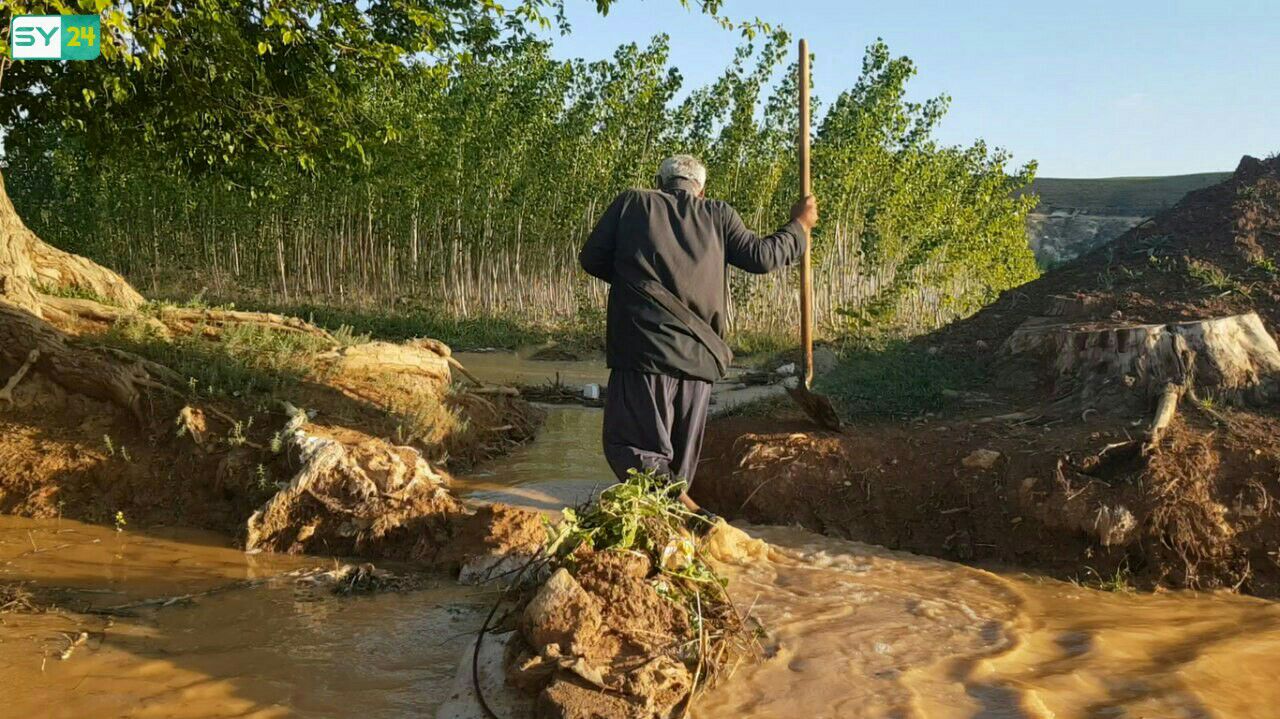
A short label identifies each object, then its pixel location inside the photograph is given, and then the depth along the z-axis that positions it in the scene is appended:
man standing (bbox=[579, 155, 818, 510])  4.86
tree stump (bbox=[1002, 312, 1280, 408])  5.50
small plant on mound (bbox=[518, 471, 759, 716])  2.90
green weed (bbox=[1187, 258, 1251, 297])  6.57
